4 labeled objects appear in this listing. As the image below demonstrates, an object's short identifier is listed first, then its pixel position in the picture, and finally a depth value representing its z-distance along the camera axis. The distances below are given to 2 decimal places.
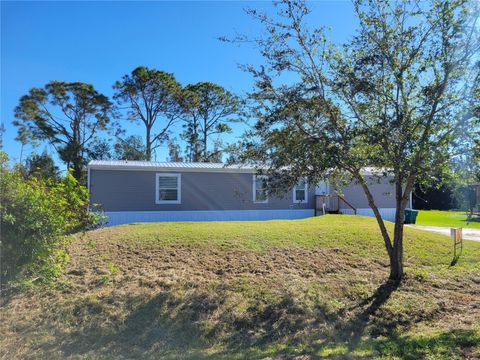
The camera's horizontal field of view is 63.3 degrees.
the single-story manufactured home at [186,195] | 15.85
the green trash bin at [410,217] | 19.59
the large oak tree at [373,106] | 6.00
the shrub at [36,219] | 4.85
